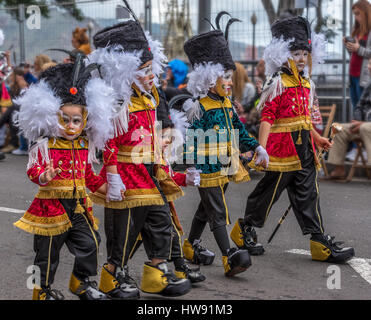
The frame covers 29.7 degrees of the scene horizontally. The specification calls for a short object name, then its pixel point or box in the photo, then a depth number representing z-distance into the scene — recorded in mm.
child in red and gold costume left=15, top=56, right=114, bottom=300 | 4215
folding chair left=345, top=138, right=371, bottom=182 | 9828
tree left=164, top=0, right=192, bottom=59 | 12289
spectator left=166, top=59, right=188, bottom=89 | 11250
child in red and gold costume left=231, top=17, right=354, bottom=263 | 5629
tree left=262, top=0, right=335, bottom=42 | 10891
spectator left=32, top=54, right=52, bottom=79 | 12036
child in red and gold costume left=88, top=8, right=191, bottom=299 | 4461
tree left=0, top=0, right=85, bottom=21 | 13586
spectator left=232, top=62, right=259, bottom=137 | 10211
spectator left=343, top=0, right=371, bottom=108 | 10078
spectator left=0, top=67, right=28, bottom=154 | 12758
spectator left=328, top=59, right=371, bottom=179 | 9562
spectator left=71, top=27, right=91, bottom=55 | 11812
